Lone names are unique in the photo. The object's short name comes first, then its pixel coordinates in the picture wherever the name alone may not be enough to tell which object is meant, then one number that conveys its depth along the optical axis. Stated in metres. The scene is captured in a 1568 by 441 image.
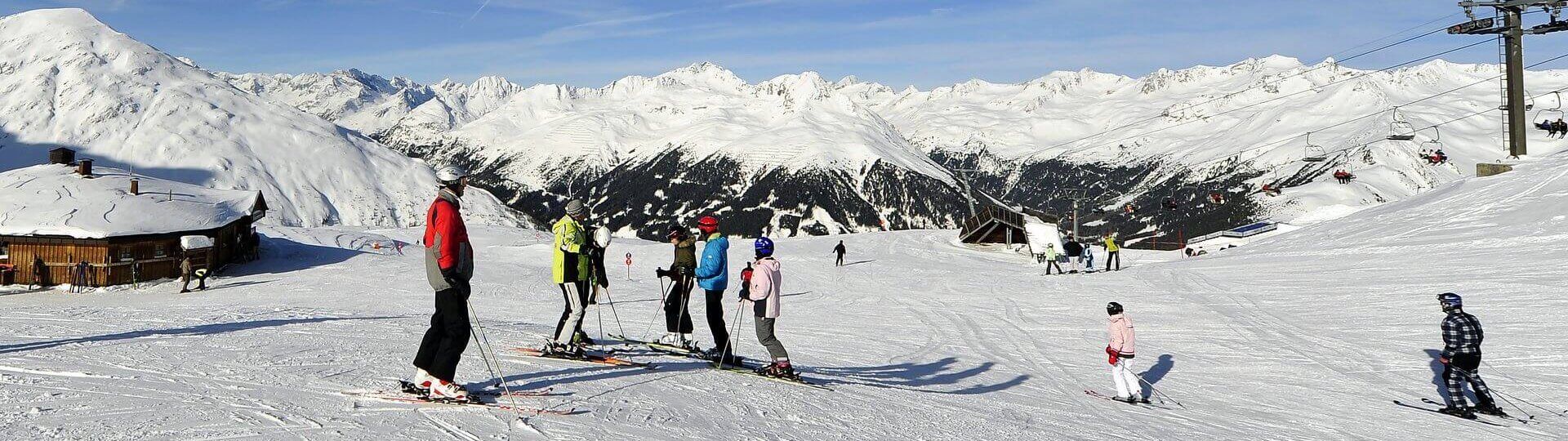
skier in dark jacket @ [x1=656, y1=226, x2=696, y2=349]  12.01
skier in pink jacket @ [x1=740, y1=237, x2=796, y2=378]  10.18
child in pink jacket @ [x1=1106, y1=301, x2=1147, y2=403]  11.85
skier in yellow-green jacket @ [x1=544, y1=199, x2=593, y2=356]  10.39
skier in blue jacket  10.67
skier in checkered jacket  11.62
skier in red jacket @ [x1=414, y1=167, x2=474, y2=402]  7.23
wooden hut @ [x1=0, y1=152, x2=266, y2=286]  29.45
